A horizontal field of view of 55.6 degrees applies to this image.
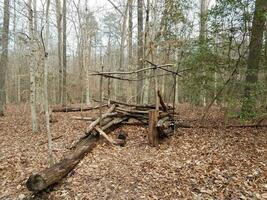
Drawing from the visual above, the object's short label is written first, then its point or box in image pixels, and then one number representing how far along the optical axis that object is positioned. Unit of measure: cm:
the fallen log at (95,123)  743
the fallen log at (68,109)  1502
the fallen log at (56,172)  505
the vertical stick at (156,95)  749
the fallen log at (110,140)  744
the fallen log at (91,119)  856
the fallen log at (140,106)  901
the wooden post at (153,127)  730
